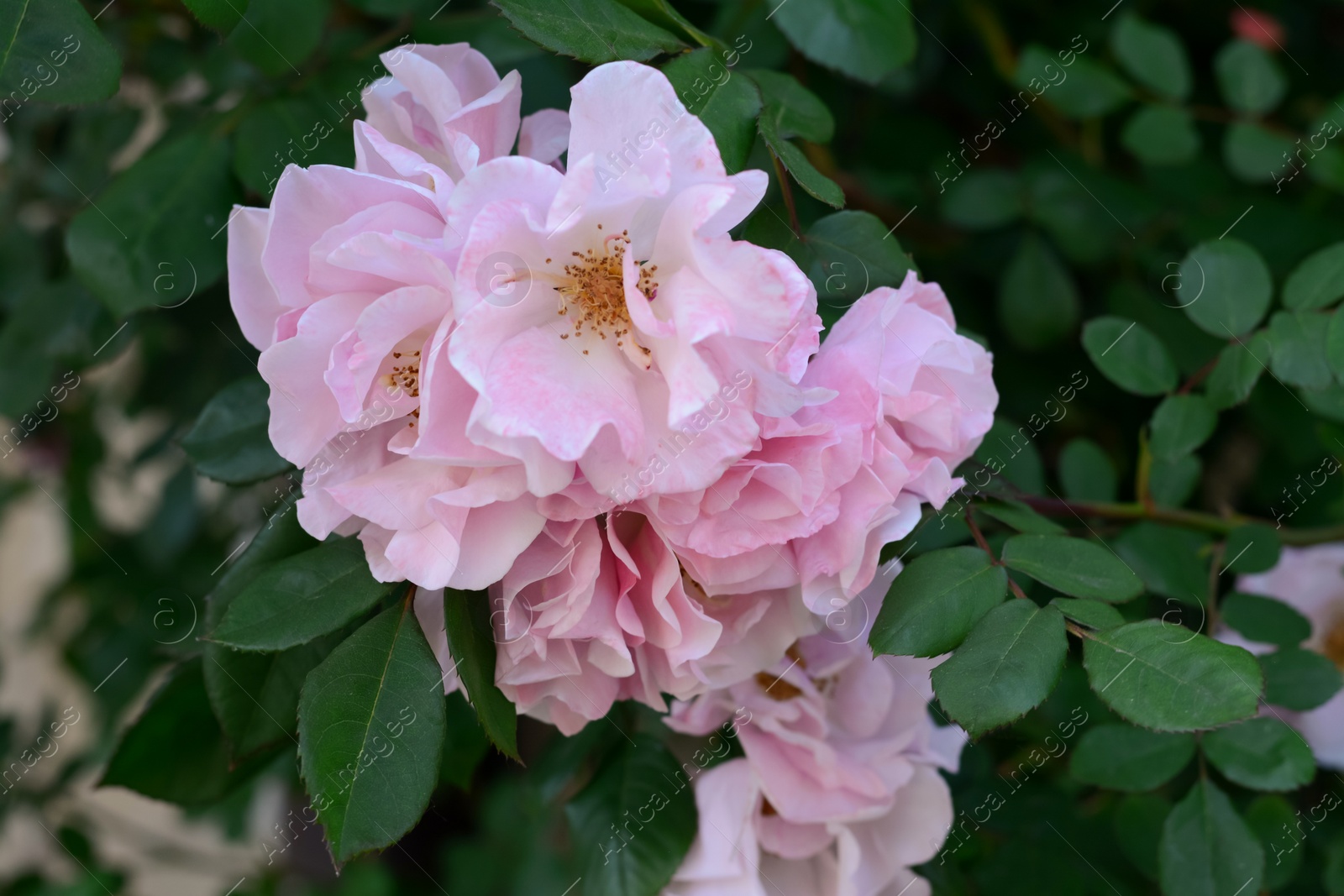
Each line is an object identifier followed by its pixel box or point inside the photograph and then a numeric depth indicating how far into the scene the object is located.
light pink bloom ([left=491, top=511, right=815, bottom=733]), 0.58
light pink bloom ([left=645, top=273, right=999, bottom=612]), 0.57
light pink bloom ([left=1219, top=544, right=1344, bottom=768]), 0.67
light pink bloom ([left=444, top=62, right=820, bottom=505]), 0.56
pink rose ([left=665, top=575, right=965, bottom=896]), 0.62
